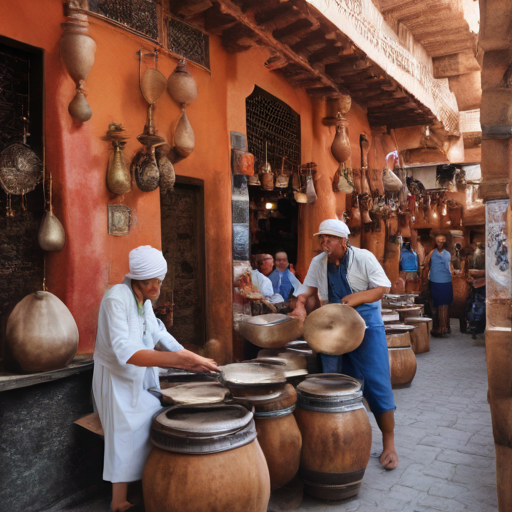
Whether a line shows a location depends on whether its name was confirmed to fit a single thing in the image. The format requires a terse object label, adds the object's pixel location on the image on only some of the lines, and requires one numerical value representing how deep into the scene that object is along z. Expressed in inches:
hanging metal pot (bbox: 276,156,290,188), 266.1
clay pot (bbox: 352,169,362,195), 342.4
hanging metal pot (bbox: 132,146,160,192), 172.1
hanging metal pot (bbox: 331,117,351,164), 306.8
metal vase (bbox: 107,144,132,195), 162.1
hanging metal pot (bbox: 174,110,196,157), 189.5
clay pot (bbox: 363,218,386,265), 379.2
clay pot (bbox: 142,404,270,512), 89.6
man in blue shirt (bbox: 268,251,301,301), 261.4
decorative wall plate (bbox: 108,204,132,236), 165.2
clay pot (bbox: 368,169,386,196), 363.5
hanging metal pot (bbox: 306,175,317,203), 292.2
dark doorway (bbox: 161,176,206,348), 215.5
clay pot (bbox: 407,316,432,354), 321.1
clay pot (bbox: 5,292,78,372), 124.1
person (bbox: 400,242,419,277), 471.2
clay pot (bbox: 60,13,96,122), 147.9
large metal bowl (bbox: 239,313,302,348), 160.9
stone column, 120.0
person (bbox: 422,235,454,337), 410.0
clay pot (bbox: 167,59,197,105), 187.9
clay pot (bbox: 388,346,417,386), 231.6
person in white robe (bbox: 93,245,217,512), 103.1
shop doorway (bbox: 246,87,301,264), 263.7
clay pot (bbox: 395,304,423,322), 327.3
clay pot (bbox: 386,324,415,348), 237.3
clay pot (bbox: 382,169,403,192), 369.4
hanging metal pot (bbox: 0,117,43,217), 140.7
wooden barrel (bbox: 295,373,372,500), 121.7
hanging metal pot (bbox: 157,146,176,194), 178.0
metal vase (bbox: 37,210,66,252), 145.1
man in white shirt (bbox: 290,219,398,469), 147.3
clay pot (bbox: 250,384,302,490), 114.2
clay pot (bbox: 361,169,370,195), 344.7
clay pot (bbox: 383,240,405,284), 427.5
